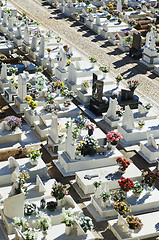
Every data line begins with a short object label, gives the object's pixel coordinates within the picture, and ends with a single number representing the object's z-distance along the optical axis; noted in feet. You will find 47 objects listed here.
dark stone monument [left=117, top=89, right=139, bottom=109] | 107.24
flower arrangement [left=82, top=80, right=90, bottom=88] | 110.32
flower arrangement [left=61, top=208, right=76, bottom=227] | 67.92
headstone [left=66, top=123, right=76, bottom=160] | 84.43
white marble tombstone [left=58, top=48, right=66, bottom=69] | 117.48
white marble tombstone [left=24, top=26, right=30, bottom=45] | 137.69
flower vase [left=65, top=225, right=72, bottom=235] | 68.64
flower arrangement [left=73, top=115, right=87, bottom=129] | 90.53
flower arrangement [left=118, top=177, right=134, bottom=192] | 75.47
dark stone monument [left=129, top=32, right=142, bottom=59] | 134.62
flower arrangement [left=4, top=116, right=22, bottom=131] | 92.29
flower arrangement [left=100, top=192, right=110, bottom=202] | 74.64
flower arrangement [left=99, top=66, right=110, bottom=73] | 116.16
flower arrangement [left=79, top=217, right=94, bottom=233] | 68.95
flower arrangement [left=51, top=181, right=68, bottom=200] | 73.41
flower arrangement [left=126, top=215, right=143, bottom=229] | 69.45
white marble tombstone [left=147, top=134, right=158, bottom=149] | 90.44
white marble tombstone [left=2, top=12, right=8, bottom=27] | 153.86
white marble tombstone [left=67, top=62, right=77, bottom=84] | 114.32
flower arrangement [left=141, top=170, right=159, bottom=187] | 77.71
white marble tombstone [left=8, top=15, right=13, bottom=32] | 148.62
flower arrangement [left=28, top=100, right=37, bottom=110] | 99.54
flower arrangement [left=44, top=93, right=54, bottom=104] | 100.73
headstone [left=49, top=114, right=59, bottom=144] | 89.92
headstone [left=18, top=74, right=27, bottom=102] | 103.45
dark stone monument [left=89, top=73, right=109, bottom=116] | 103.28
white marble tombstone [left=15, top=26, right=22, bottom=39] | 142.72
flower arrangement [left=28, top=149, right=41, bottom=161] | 83.25
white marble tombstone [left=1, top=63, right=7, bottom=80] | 114.11
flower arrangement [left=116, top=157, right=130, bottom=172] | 81.87
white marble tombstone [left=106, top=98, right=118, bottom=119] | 99.55
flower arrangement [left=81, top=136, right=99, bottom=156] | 85.30
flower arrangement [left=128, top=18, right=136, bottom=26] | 154.10
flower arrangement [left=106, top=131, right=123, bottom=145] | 86.53
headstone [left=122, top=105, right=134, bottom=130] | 95.30
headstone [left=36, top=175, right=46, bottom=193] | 77.61
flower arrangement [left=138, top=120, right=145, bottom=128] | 96.63
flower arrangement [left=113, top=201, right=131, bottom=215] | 71.82
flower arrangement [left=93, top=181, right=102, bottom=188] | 76.48
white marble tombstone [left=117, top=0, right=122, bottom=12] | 171.73
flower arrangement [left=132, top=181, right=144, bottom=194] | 76.84
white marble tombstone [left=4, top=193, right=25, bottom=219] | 69.21
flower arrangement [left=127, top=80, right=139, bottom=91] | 108.06
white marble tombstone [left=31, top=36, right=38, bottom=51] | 132.93
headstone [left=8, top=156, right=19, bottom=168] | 81.82
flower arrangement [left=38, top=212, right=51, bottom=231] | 66.69
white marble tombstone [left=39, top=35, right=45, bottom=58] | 128.57
